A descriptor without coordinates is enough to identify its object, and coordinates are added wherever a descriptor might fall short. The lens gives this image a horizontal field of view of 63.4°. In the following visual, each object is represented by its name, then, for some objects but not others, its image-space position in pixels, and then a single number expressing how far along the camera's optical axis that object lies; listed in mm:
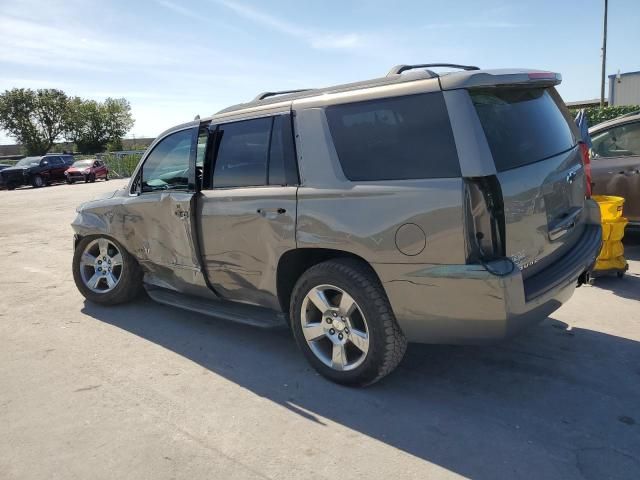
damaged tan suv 2789
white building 32812
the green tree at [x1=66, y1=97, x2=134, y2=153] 63500
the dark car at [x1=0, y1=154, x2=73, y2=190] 27188
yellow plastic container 5075
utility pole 31312
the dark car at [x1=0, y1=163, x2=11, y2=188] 27144
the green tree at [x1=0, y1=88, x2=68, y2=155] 61781
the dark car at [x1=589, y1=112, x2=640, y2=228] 6148
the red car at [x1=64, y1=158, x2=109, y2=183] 29203
